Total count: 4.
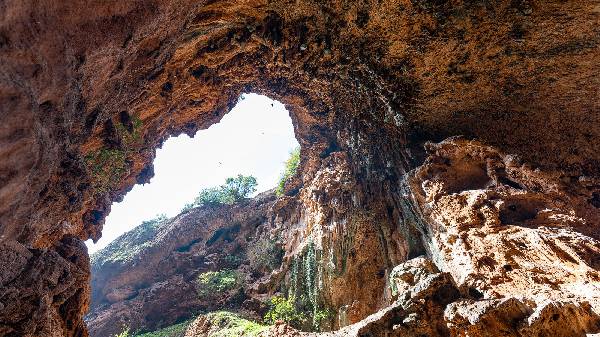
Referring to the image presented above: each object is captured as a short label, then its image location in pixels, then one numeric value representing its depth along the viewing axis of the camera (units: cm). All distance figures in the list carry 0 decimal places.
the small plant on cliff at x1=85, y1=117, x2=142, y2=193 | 954
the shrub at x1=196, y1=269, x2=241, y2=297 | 1947
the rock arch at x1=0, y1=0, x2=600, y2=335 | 378
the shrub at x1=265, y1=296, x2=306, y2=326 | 1393
